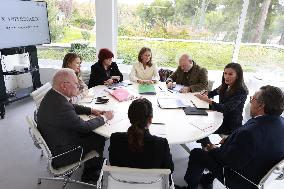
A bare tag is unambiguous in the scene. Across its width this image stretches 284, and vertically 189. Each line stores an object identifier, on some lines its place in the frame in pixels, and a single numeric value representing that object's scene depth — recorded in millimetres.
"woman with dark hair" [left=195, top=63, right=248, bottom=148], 2586
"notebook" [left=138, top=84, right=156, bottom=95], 3090
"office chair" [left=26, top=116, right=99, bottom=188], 1960
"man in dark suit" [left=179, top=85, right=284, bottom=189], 1753
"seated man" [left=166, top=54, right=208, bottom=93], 3342
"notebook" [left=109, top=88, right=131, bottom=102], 2825
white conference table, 2055
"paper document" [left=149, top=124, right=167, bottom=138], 2038
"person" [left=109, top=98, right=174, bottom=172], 1625
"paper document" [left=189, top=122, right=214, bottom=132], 2182
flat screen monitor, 3957
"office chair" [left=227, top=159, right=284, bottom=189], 1691
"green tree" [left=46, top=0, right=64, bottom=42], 5051
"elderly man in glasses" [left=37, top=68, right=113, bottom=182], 2018
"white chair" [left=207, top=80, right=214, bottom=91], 3496
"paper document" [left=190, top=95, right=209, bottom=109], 2701
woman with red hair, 3557
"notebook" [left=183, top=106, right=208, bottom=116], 2494
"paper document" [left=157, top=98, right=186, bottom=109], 2643
